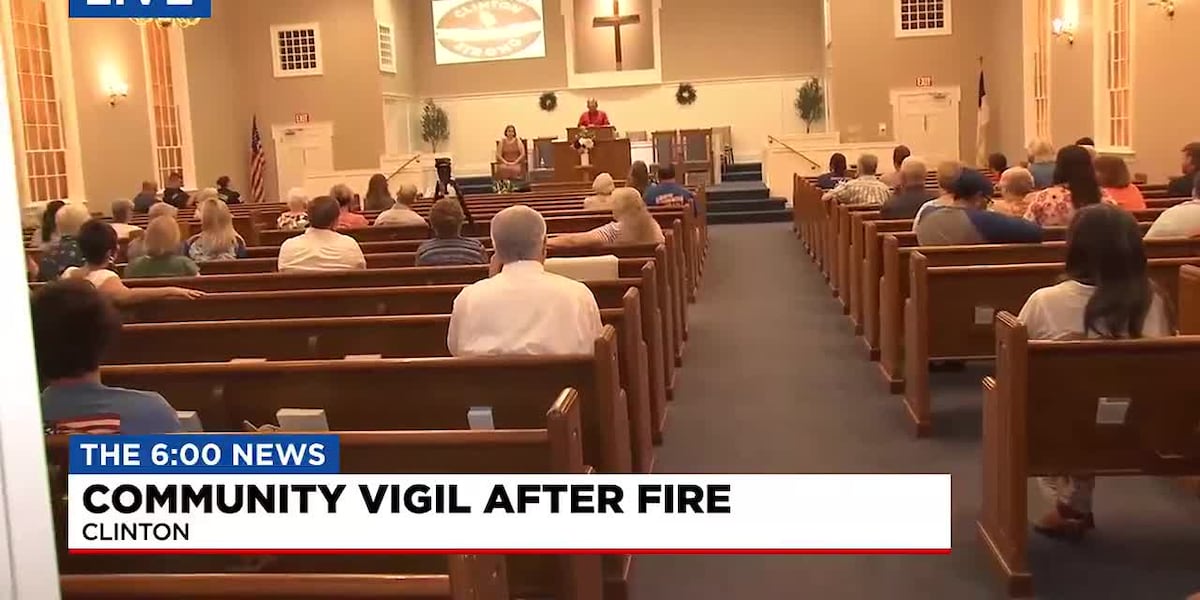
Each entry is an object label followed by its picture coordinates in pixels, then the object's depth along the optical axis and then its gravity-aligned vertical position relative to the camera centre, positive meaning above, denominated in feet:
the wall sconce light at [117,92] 39.63 +3.84
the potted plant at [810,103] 56.24 +2.97
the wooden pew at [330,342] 11.66 -1.67
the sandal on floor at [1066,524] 10.17 -3.45
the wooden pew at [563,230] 22.52 -1.03
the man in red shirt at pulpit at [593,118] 47.98 +2.38
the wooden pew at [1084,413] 8.99 -2.19
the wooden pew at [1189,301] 11.84 -1.72
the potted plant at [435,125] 58.59 +2.97
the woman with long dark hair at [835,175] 30.78 -0.41
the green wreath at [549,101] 58.23 +3.89
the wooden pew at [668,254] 17.65 -1.29
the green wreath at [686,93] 57.72 +3.88
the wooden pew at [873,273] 17.51 -1.82
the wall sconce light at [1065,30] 39.22 +4.24
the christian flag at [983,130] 50.24 +1.01
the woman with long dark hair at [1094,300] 9.70 -1.36
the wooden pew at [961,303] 13.62 -1.87
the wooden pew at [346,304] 13.89 -1.48
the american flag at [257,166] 53.52 +1.20
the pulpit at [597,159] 45.52 +0.59
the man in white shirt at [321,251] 17.30 -0.98
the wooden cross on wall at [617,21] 56.70 +7.68
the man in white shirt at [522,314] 10.21 -1.27
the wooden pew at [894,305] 15.55 -2.08
